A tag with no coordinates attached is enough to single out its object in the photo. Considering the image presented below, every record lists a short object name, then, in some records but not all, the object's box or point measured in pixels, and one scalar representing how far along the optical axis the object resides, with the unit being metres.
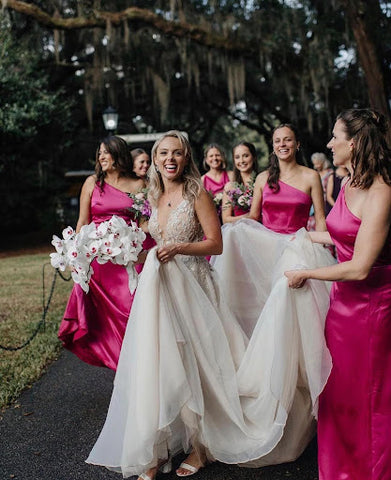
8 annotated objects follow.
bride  2.95
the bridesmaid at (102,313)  4.56
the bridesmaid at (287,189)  4.84
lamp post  13.18
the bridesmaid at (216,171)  7.40
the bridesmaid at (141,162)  6.45
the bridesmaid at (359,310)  2.60
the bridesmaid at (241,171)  5.88
